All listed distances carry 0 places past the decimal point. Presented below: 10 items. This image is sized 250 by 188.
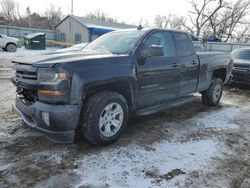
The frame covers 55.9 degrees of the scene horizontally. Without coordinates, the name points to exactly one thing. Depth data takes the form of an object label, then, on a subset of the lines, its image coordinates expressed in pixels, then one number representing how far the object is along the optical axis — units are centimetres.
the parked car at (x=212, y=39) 2628
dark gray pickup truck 300
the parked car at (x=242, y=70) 837
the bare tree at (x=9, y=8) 6383
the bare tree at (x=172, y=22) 4762
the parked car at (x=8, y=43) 1866
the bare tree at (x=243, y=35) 4591
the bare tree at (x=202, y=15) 4168
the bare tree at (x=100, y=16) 6706
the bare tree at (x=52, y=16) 5425
